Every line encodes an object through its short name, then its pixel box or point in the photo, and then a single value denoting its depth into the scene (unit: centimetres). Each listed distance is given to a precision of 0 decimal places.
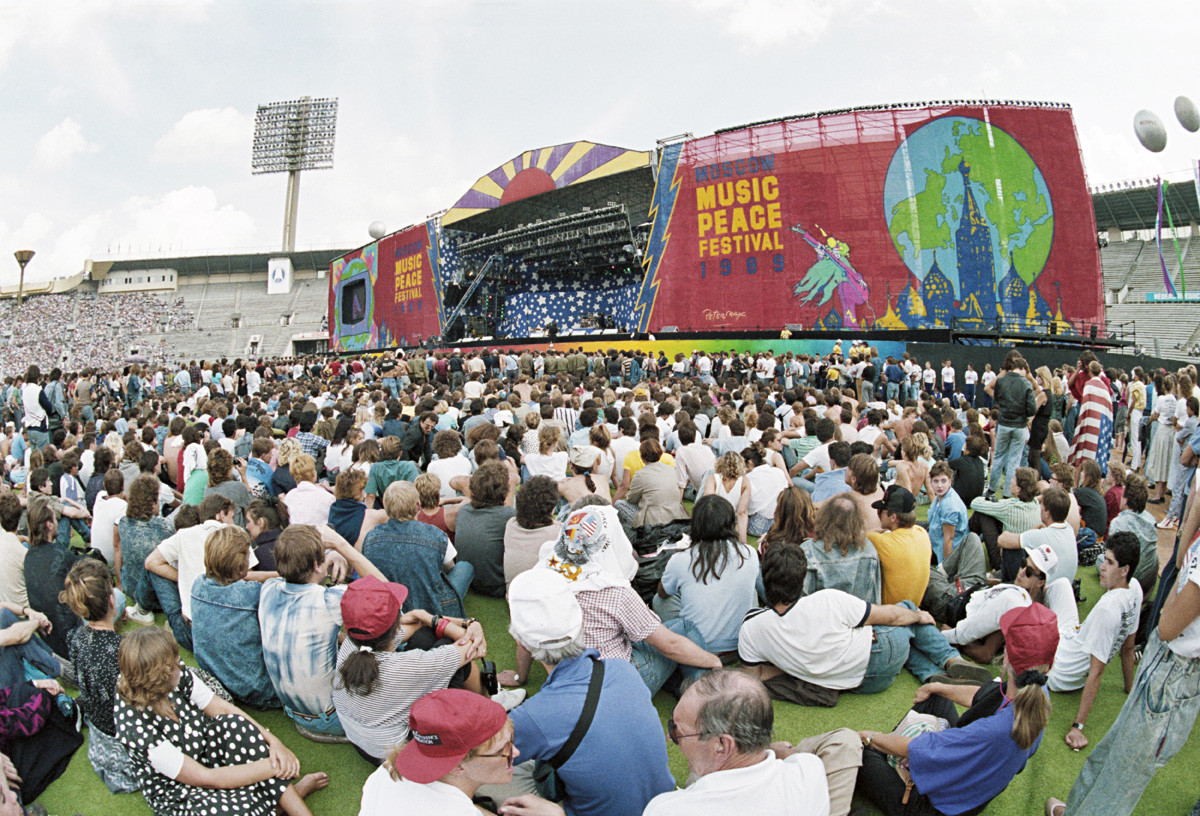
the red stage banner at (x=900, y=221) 2009
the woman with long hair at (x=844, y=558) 378
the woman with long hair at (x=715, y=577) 350
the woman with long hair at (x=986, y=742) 240
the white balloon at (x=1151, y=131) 1917
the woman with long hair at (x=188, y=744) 239
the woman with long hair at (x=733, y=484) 502
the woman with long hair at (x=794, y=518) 414
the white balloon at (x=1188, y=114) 1781
